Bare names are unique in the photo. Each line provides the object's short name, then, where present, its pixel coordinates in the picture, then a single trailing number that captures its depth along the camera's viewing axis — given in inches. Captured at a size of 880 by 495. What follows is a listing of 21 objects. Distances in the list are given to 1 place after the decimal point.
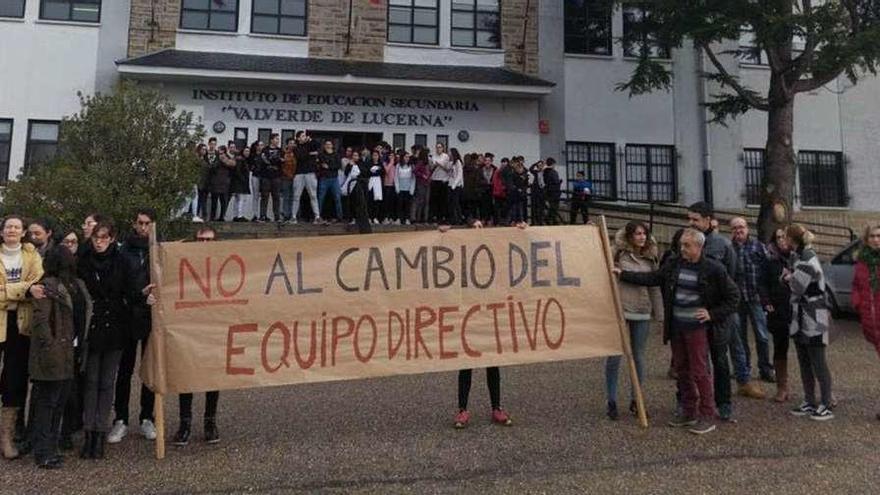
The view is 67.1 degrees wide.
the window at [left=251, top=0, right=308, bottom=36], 705.6
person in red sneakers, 220.1
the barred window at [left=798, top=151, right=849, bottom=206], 775.7
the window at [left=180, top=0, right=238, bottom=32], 689.6
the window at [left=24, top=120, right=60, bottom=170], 657.6
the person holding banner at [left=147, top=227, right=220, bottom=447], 205.3
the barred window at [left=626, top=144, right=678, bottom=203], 754.8
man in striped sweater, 217.0
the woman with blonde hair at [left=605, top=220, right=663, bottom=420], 230.1
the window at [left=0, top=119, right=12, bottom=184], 656.4
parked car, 454.6
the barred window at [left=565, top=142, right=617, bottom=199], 743.7
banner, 200.1
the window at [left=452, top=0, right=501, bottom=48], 741.9
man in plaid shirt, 270.1
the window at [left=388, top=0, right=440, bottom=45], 726.5
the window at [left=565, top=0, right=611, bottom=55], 755.4
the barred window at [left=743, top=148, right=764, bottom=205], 767.1
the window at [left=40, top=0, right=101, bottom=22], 674.2
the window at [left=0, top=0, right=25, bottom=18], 666.2
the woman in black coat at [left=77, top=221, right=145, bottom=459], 193.9
